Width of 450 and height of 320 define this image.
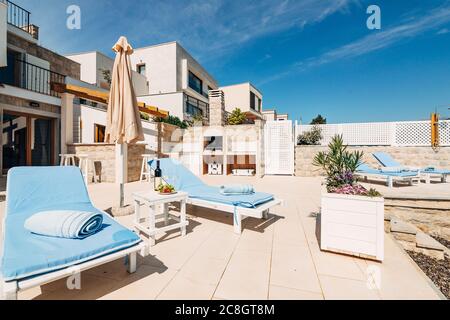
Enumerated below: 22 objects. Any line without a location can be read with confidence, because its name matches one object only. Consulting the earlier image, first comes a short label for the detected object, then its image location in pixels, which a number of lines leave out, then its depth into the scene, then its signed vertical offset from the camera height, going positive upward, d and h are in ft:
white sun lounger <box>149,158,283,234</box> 11.22 -2.16
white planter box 8.35 -2.60
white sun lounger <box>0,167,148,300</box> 5.03 -2.45
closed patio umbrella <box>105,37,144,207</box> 13.67 +3.38
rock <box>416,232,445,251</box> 10.96 -4.24
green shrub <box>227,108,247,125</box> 42.22 +7.93
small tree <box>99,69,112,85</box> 51.66 +19.84
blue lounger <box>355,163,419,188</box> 23.87 -1.60
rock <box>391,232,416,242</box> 11.62 -4.13
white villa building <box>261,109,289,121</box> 96.37 +20.28
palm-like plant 10.31 -0.20
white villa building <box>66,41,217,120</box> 49.14 +21.51
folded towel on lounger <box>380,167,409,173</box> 24.88 -1.01
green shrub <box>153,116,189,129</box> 40.44 +7.05
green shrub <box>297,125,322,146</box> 39.58 +4.06
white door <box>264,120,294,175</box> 37.49 +2.09
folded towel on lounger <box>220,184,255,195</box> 12.86 -1.82
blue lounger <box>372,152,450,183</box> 26.20 -1.07
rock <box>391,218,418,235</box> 11.79 -3.69
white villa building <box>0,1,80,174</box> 28.76 +6.81
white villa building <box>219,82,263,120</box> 75.41 +21.63
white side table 9.92 -2.56
